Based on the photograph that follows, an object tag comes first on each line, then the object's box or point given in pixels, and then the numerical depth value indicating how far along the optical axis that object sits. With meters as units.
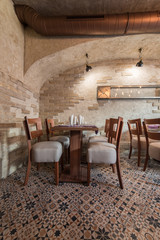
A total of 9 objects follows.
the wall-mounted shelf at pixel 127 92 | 2.98
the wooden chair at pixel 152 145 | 1.54
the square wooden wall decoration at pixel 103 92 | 3.01
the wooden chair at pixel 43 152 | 1.44
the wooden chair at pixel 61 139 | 2.17
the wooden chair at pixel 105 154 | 1.41
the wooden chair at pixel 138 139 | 2.19
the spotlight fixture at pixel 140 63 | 2.66
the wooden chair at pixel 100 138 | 2.23
